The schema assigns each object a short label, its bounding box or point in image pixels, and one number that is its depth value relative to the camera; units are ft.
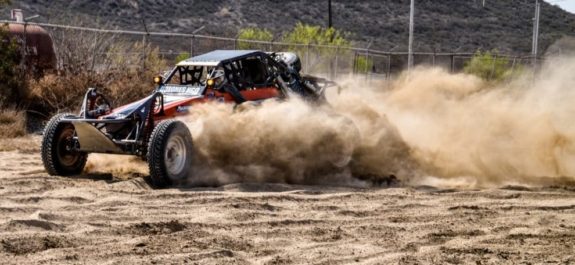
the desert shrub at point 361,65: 105.29
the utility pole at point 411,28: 137.30
